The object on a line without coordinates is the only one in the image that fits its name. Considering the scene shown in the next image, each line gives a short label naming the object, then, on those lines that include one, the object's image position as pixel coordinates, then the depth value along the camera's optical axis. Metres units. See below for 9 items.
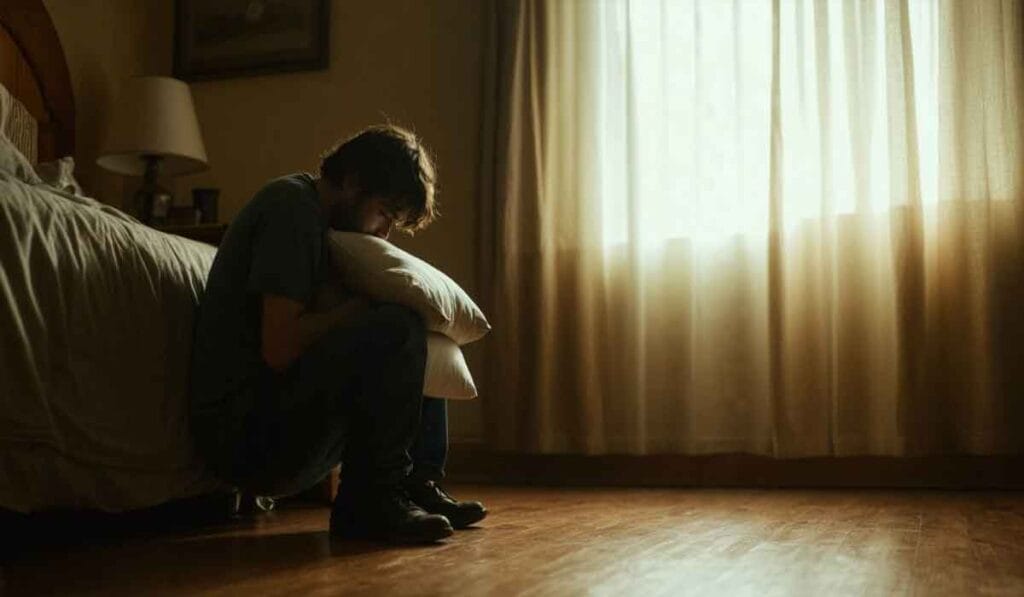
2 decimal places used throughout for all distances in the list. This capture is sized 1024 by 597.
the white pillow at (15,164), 1.90
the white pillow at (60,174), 2.19
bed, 1.51
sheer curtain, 2.83
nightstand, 3.03
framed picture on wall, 3.69
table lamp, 3.31
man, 1.59
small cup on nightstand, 3.47
